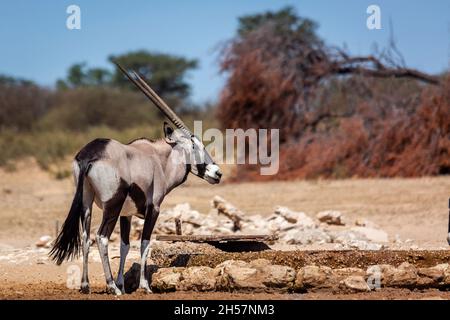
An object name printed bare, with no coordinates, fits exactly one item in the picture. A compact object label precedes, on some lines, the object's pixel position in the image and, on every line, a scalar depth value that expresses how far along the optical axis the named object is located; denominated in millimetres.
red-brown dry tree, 19641
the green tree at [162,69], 48594
